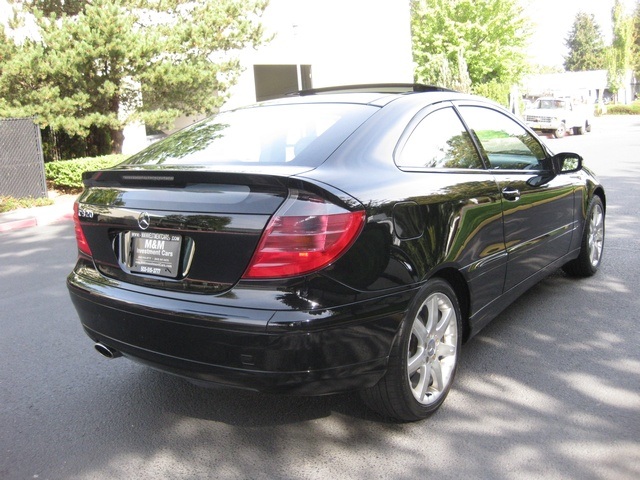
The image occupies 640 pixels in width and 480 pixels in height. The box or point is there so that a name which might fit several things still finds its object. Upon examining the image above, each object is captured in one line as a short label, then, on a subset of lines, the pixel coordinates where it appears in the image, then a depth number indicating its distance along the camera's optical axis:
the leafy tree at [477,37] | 40.50
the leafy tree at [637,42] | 86.69
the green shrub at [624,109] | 60.25
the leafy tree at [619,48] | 64.25
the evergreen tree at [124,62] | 13.06
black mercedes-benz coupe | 2.55
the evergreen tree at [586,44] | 103.69
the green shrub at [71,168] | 14.39
